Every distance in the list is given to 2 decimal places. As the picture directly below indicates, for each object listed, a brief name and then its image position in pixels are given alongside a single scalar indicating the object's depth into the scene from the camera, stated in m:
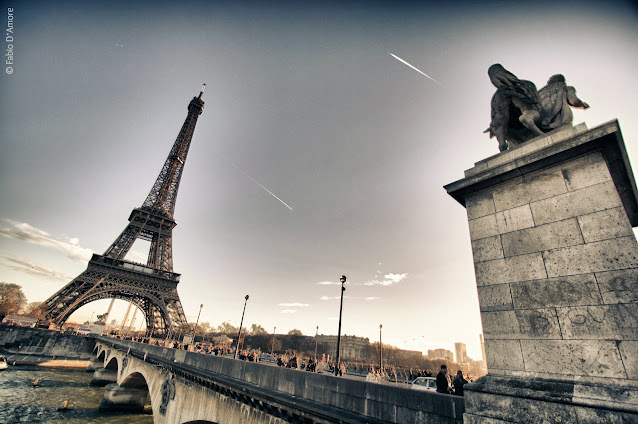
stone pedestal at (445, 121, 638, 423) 3.47
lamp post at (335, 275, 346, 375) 17.96
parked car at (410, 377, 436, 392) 13.81
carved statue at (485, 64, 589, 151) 5.56
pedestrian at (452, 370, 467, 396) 7.89
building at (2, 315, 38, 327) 62.12
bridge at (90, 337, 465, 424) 5.43
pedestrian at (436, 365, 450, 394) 8.22
